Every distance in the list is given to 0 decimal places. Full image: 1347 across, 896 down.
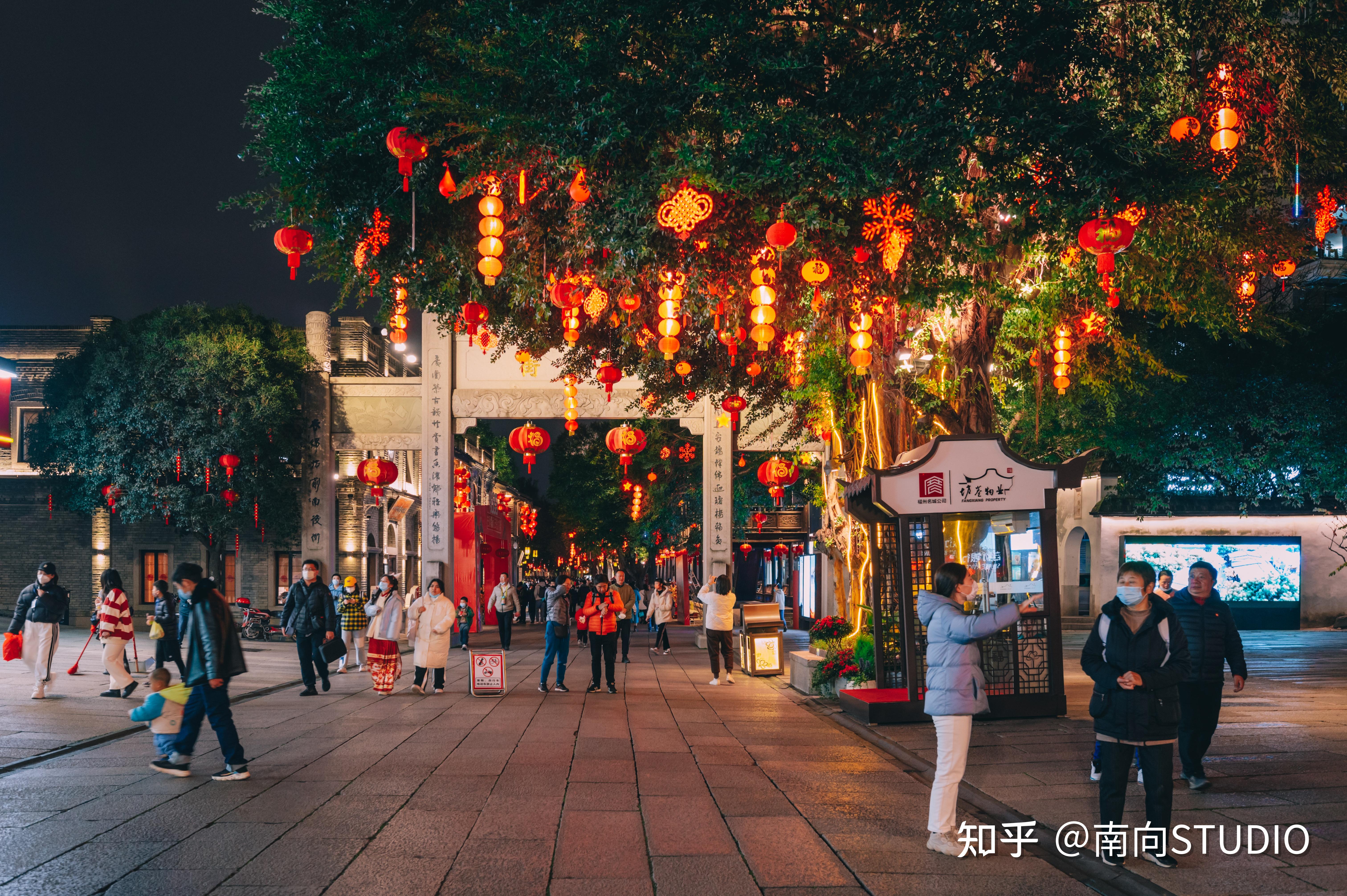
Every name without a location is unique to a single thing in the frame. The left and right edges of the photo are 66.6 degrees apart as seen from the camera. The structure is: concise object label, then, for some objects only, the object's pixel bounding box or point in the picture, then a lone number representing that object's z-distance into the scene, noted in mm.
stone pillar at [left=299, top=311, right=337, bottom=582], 26906
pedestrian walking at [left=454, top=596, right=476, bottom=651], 21531
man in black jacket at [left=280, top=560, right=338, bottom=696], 13547
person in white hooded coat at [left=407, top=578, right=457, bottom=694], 13805
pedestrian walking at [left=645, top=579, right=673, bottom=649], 22359
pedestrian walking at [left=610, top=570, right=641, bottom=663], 18578
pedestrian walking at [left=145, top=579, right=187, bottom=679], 11508
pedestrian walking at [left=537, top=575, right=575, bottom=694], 13852
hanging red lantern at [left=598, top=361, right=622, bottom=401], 16359
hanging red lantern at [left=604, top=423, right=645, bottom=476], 20438
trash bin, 16938
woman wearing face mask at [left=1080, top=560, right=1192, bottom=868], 5562
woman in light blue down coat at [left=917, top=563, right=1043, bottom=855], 5816
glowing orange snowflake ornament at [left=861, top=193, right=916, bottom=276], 8555
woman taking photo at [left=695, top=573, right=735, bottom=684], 15383
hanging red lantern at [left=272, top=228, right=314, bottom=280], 9375
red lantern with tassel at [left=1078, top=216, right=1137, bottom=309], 7738
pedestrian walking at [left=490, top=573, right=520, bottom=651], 21312
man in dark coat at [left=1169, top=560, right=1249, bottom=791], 7418
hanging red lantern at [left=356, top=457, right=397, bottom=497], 21328
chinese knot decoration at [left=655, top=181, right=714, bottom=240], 8602
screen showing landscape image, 28078
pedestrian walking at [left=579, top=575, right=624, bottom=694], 14078
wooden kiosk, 10453
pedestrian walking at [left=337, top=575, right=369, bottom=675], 16984
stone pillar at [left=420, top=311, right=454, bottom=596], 24156
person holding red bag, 12094
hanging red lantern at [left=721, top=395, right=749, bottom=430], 16406
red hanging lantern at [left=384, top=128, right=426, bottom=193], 8656
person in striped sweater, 12352
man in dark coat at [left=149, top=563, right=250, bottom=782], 7578
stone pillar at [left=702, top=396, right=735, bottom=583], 24562
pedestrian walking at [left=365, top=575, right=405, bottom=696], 13656
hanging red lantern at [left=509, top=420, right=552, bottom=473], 21594
